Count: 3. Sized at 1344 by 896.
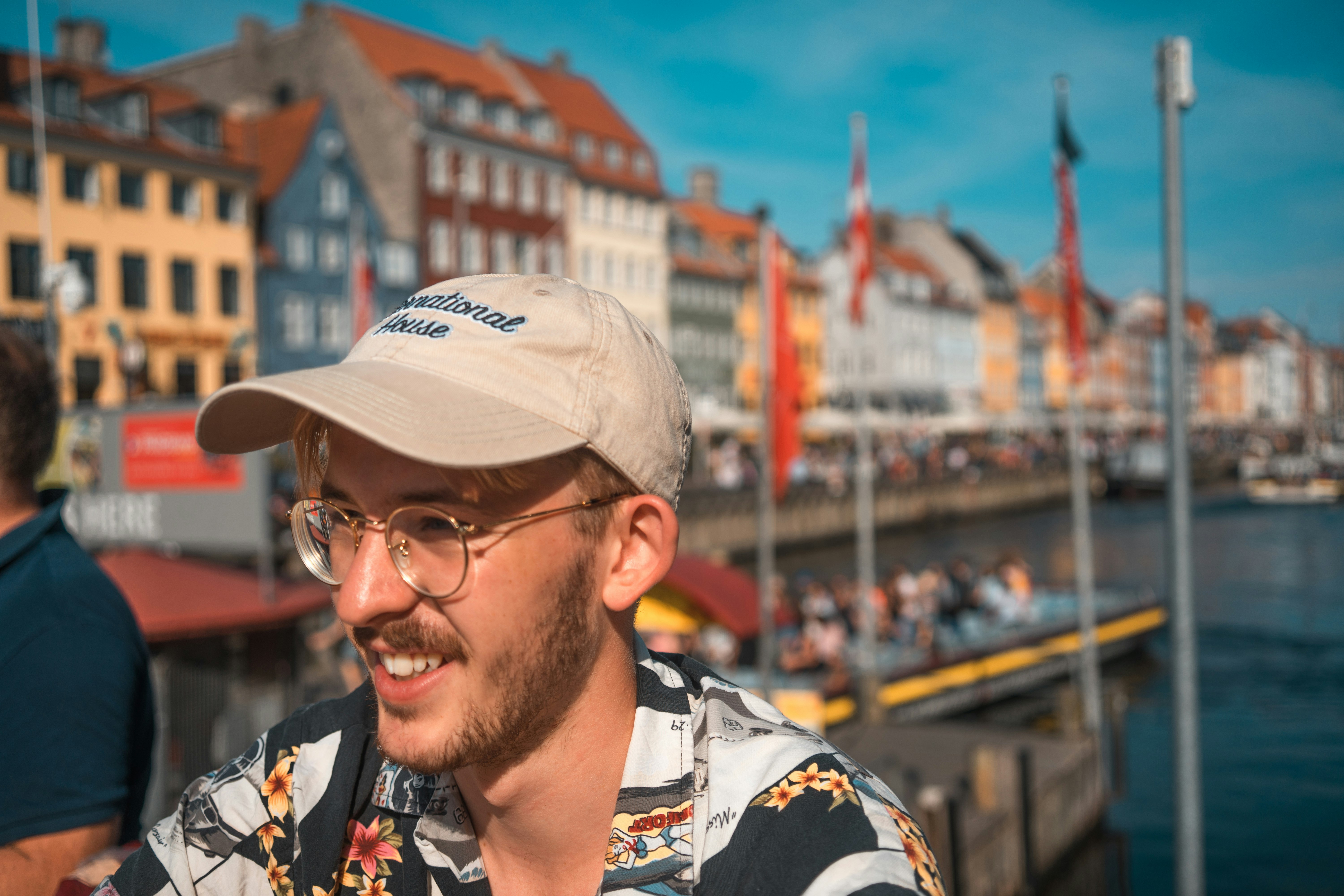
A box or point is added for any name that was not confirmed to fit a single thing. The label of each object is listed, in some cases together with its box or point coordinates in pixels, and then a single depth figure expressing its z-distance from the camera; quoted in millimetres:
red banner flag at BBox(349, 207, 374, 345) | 18031
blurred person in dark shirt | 1854
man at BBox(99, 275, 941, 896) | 1338
